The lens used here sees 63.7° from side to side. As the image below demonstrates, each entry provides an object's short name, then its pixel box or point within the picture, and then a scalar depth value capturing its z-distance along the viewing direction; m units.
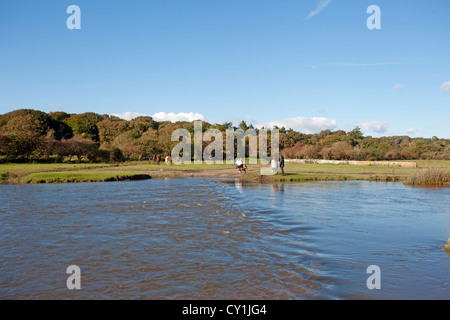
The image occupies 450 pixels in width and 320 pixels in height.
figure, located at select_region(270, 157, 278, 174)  31.69
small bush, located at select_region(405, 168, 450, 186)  27.61
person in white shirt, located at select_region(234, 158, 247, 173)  34.47
